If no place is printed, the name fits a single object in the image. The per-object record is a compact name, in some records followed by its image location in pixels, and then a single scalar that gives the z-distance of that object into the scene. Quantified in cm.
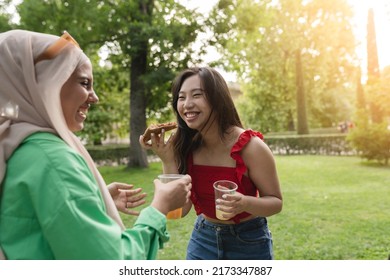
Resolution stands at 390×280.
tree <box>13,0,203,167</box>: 997
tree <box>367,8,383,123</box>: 1484
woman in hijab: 91
